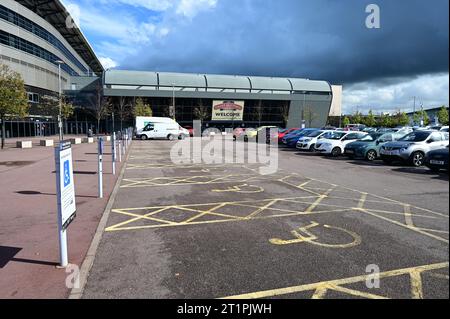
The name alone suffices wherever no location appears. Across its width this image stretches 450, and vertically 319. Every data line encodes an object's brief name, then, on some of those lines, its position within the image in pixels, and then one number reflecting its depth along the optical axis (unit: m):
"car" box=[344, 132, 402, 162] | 18.38
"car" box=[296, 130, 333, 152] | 24.16
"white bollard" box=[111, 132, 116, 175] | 13.55
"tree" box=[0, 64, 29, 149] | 24.03
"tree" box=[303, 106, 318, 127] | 78.69
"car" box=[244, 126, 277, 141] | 36.42
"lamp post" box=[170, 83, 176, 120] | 64.72
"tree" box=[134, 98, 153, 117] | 60.40
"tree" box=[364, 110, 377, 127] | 89.38
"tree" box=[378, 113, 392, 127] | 81.99
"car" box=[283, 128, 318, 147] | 27.80
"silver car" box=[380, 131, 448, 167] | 14.45
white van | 40.50
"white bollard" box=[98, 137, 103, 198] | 9.34
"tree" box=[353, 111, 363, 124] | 98.69
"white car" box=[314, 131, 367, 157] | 20.83
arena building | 45.72
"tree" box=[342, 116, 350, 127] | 100.31
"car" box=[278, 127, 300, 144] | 32.62
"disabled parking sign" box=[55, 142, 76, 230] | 4.41
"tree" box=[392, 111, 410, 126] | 77.96
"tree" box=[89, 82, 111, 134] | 59.47
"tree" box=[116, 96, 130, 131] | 64.31
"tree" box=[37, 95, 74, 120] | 44.92
